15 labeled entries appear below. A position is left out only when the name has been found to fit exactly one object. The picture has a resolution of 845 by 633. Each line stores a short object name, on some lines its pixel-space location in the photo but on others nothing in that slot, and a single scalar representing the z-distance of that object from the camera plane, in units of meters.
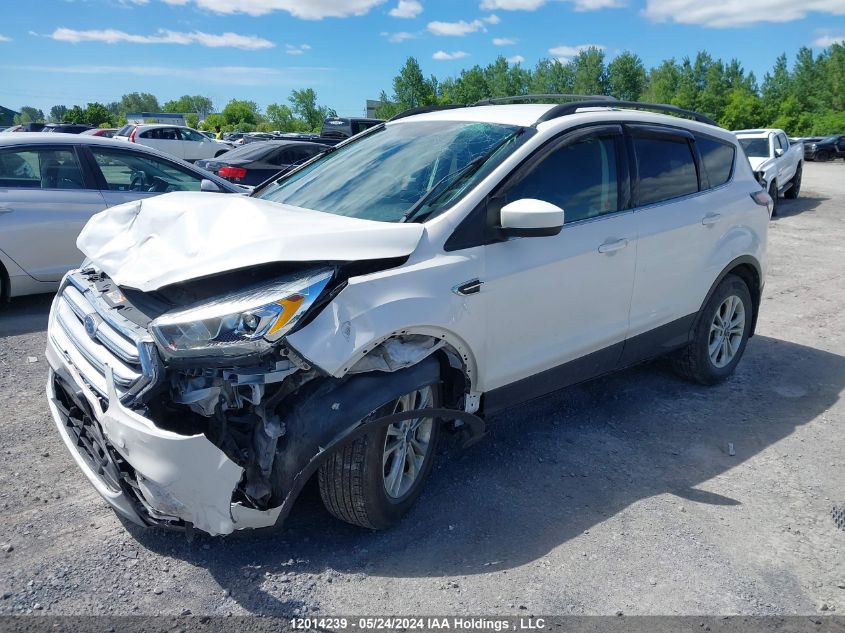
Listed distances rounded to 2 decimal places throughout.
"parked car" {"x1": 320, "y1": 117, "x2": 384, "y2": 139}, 24.62
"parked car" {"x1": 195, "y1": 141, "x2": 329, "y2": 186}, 13.20
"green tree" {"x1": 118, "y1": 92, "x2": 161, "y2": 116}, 163.88
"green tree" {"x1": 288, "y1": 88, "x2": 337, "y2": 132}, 88.44
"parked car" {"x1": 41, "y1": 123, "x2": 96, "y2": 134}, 30.89
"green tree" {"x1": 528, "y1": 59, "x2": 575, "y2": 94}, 75.44
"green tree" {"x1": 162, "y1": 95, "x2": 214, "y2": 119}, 132.38
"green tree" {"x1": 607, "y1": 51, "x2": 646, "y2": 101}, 70.69
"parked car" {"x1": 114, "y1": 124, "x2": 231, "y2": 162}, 28.91
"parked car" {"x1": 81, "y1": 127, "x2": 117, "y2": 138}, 29.36
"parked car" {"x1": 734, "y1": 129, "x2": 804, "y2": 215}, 15.27
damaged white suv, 2.71
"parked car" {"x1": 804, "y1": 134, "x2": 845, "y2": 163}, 39.88
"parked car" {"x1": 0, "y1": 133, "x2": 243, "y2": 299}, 6.52
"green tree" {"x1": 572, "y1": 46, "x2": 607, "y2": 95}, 72.09
